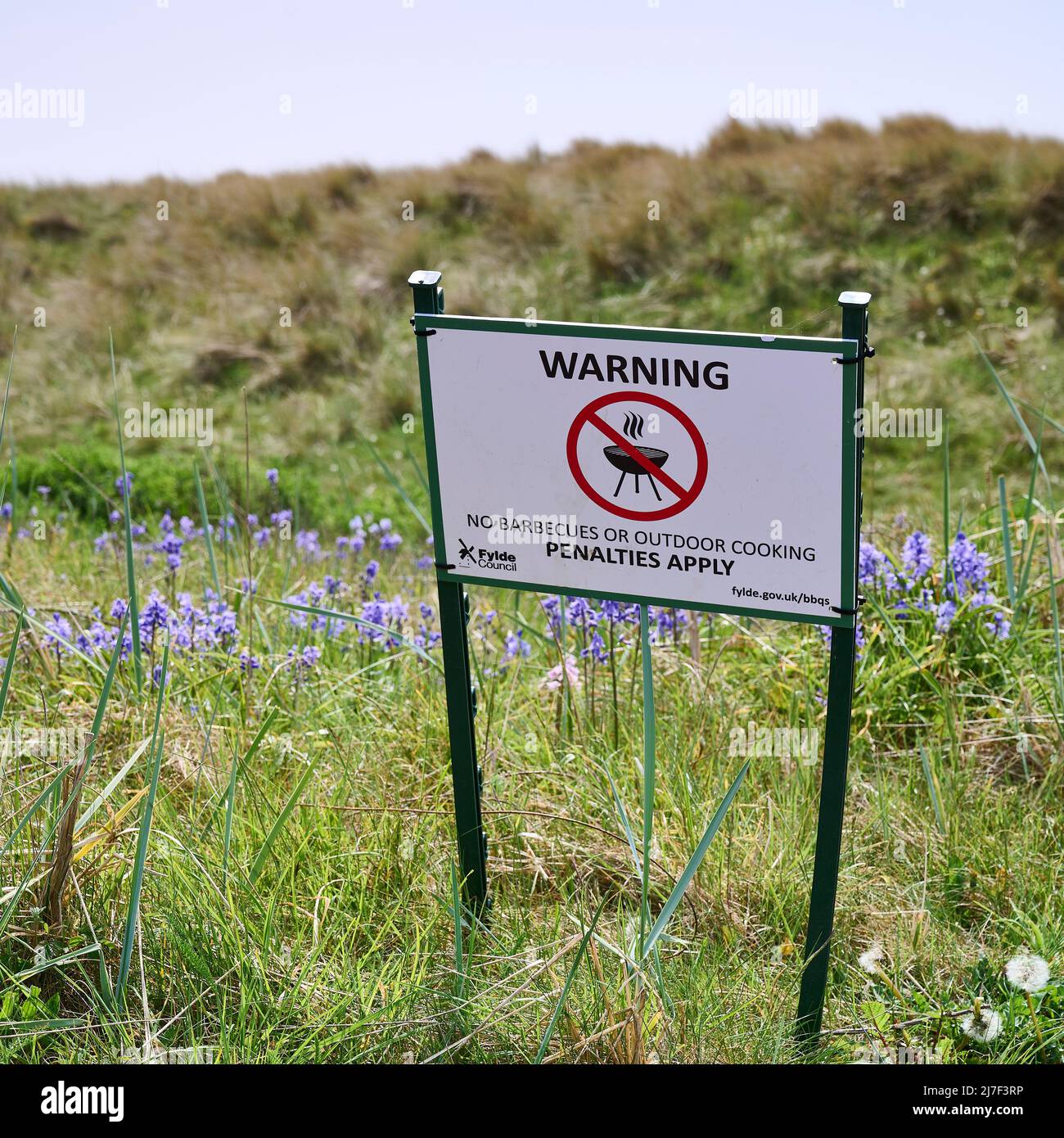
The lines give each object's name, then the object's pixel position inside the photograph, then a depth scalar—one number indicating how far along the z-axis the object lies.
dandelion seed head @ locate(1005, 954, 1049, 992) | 2.15
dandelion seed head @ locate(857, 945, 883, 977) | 2.21
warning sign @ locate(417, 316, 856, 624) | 1.95
